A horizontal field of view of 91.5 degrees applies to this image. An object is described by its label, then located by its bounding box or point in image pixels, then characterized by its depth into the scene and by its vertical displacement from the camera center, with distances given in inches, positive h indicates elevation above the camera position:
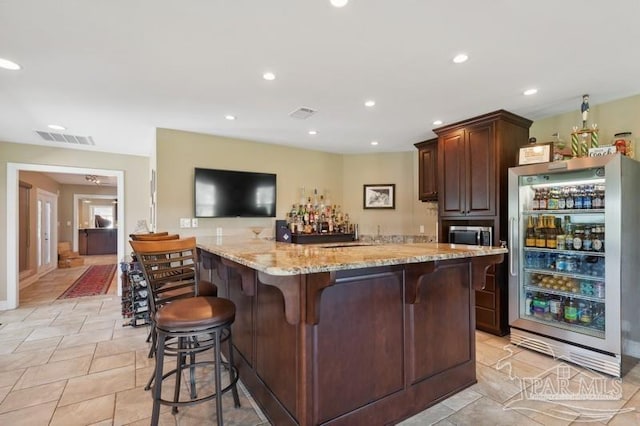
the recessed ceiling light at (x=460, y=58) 88.1 +44.7
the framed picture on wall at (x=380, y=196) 214.2 +12.4
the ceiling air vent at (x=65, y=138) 165.8 +43.2
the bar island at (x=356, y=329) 64.0 -28.1
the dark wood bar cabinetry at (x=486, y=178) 133.9 +16.0
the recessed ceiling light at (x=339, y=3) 66.2 +45.3
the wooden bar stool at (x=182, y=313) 66.3 -22.3
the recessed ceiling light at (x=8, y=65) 89.3 +44.3
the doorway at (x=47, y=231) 279.2 -14.4
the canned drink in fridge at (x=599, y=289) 107.8 -26.9
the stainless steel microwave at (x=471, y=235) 138.0 -10.1
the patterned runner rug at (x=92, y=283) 210.7 -52.8
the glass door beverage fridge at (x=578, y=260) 100.0 -17.4
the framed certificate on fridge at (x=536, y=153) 120.5 +23.6
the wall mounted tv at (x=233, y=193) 166.1 +12.0
